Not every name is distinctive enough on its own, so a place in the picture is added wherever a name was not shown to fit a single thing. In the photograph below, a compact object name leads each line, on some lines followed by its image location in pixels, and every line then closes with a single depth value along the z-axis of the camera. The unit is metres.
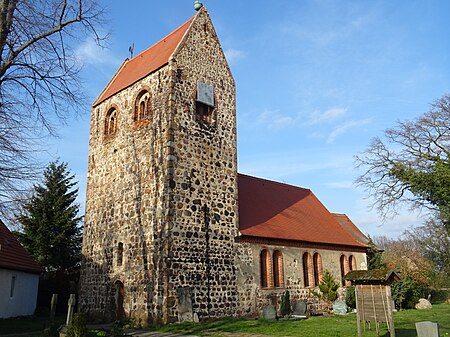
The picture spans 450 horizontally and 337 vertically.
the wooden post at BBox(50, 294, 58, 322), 15.16
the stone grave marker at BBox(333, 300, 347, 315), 20.77
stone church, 16.69
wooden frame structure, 11.55
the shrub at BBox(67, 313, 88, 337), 10.97
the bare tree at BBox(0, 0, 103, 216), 10.77
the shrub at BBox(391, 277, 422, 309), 23.41
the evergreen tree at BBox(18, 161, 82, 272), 28.30
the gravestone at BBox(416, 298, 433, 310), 24.01
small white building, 20.38
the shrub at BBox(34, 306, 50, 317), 22.78
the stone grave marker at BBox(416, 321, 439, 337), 7.52
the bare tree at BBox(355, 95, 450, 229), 22.25
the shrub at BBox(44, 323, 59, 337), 12.72
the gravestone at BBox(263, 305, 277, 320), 17.30
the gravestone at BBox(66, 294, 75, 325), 12.74
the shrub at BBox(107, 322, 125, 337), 11.57
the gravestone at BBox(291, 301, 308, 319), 19.58
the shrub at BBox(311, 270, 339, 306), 22.45
